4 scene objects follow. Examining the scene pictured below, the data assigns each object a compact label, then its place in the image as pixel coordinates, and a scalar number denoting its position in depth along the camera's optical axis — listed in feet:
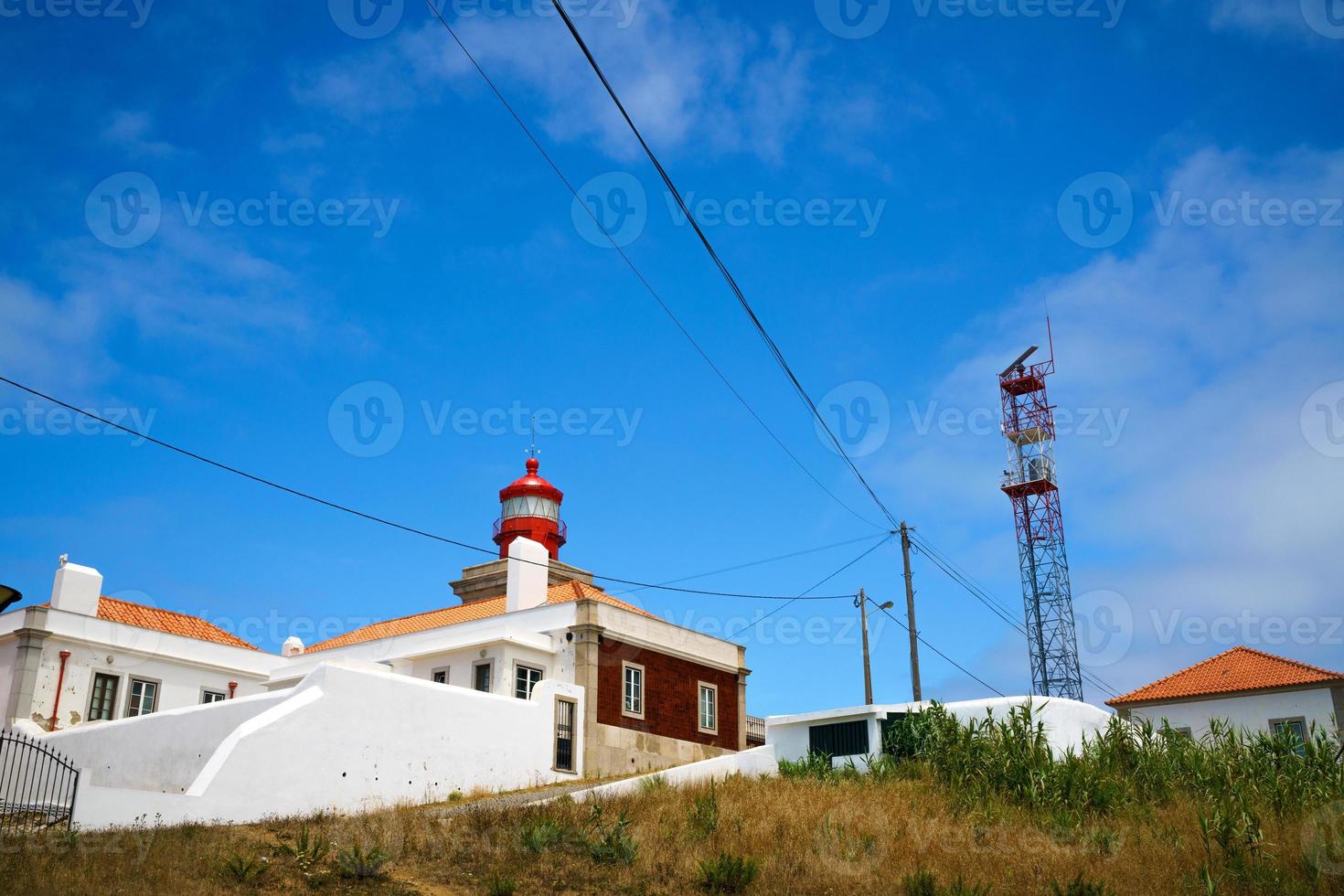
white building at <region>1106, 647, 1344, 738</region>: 100.63
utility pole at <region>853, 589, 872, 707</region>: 108.58
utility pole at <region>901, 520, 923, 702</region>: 98.12
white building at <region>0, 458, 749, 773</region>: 92.99
